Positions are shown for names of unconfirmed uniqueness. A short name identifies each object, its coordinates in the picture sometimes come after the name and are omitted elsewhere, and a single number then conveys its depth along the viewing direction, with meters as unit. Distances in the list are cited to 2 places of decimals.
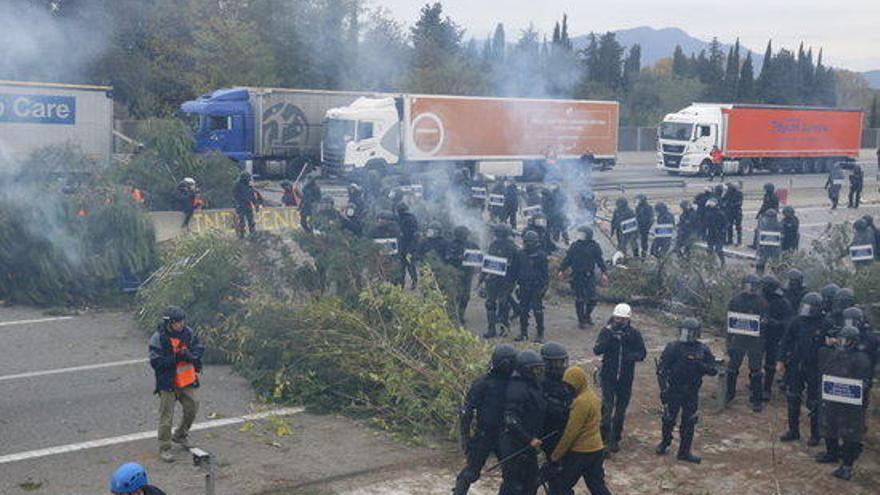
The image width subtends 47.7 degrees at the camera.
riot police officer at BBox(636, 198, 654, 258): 21.47
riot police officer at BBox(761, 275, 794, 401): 11.97
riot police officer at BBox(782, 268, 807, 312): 12.67
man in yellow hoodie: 8.01
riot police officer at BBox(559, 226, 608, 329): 15.44
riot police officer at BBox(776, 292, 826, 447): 10.73
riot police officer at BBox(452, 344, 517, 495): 8.03
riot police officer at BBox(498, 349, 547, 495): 7.86
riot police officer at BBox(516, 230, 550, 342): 14.70
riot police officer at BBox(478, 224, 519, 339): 14.78
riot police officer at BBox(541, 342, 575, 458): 8.05
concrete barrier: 22.02
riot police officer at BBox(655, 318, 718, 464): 10.00
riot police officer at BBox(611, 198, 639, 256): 20.19
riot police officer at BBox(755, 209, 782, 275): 19.62
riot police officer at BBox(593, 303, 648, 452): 10.08
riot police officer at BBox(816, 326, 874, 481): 9.73
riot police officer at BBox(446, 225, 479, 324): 15.65
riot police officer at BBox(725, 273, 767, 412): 11.81
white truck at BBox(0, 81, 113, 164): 25.28
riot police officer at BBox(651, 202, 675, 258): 20.23
